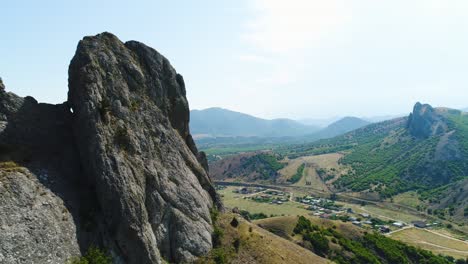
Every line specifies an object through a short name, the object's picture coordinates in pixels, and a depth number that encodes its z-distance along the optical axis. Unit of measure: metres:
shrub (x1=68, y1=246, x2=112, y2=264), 39.46
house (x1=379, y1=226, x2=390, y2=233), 189.98
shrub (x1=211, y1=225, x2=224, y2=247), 58.20
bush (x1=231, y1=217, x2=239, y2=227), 65.34
